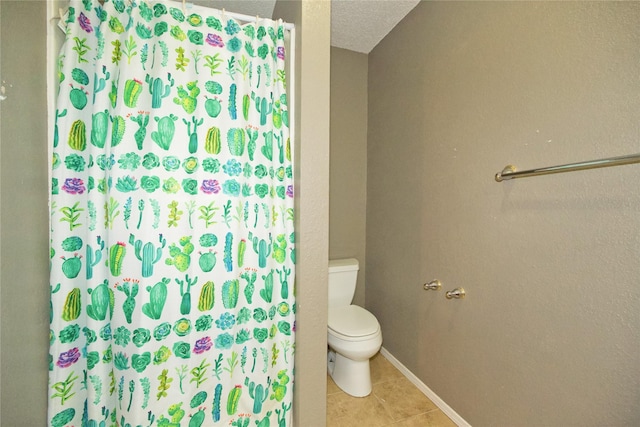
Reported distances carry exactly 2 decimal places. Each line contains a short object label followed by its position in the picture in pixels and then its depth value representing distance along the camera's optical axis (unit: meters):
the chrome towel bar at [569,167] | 0.74
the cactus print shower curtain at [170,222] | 1.08
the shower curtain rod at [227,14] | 1.07
